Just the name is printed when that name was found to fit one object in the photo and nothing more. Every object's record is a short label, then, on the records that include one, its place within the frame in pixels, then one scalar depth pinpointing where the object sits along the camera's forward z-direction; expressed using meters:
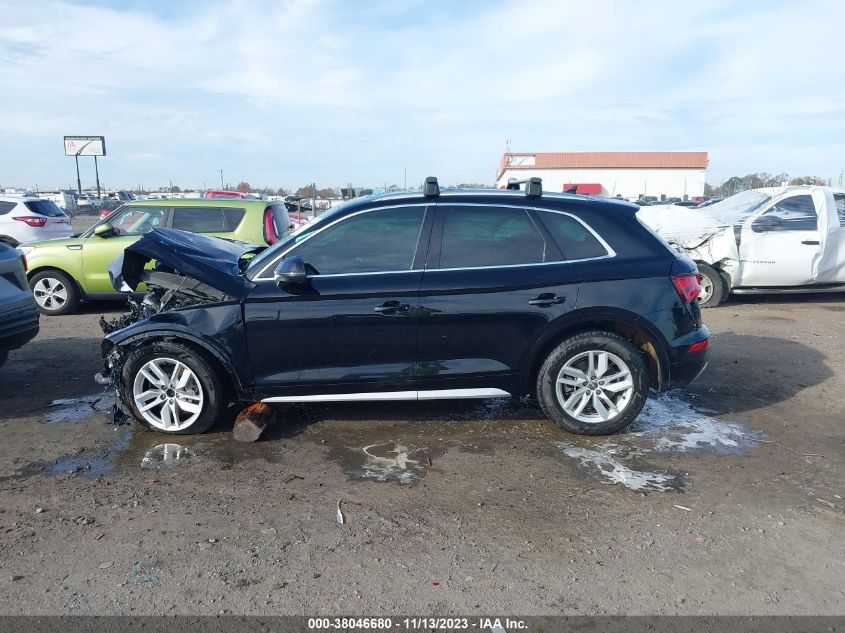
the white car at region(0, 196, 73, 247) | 15.59
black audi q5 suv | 4.52
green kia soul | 9.20
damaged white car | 9.62
